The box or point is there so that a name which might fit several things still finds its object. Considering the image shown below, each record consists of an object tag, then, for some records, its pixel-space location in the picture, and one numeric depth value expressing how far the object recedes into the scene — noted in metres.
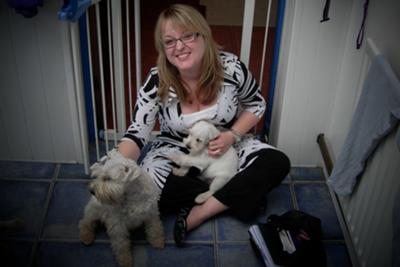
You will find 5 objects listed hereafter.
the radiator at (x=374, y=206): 1.39
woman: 1.88
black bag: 1.71
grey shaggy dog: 1.59
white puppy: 1.87
